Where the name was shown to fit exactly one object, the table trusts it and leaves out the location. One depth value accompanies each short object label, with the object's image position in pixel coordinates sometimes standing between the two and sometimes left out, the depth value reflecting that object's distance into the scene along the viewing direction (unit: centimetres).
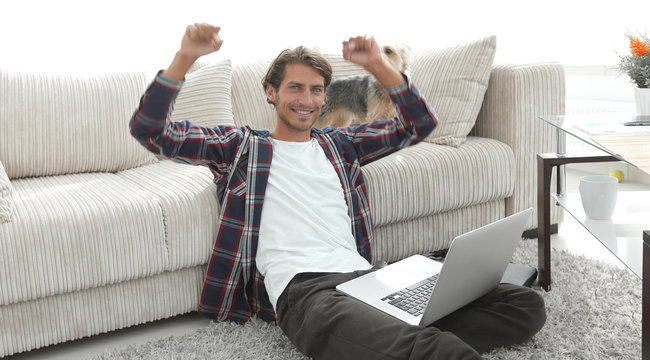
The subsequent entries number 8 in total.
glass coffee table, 158
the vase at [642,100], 205
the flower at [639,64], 202
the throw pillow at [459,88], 242
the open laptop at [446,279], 139
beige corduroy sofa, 167
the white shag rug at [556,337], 162
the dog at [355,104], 236
